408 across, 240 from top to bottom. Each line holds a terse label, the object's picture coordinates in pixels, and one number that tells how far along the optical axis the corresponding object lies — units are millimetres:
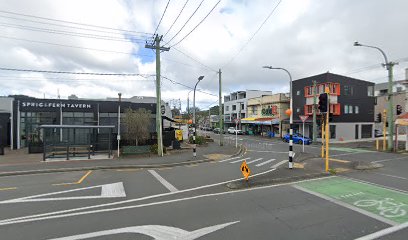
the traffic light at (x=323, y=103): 12875
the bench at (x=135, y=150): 21719
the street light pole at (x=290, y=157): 13992
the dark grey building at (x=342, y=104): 40312
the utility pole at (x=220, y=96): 31188
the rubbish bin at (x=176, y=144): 26344
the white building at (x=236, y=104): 70375
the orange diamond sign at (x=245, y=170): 10984
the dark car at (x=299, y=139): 35641
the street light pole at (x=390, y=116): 25316
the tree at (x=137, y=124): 24703
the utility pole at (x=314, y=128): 36500
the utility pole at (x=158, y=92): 21422
